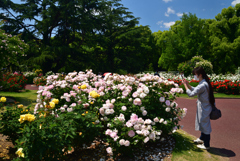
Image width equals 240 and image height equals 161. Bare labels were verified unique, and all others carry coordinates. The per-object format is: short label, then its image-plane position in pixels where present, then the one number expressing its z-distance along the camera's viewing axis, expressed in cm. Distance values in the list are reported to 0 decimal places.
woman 365
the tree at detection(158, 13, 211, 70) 2889
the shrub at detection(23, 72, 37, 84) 2223
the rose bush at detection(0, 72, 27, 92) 1248
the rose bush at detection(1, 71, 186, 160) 238
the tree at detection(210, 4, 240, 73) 2875
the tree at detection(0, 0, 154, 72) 2138
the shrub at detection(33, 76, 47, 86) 1342
